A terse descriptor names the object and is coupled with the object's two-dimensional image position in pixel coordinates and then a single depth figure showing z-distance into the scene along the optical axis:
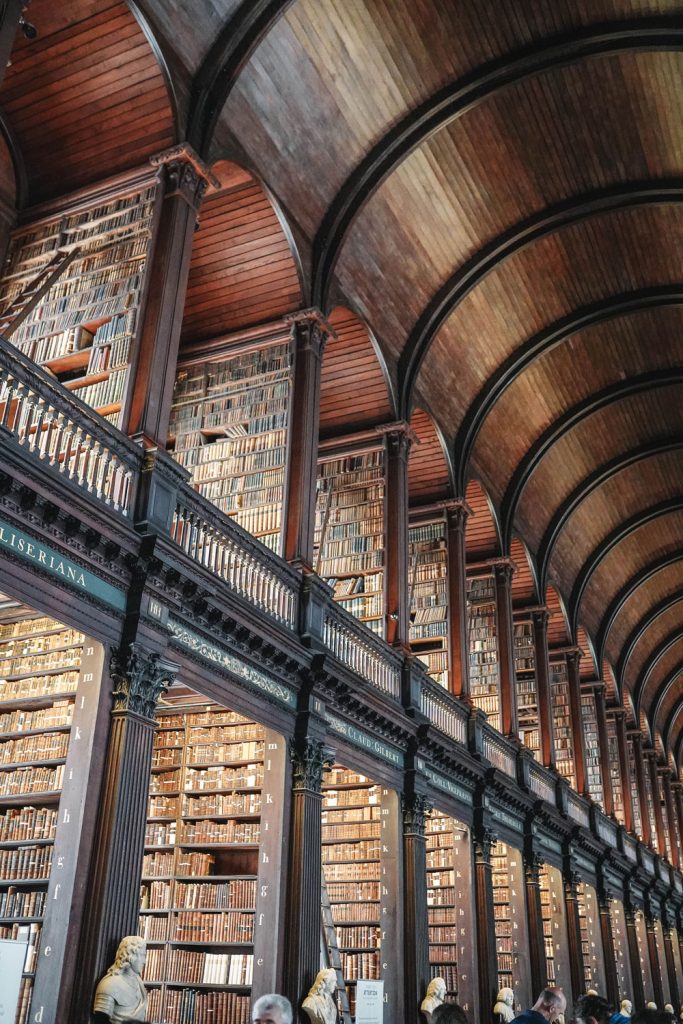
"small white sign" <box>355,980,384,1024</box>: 8.05
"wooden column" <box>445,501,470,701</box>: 12.84
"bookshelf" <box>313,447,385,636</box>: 11.57
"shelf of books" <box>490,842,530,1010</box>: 13.00
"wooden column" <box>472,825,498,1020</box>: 11.30
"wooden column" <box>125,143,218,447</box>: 7.40
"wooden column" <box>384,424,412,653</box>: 11.12
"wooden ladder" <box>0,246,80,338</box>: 8.40
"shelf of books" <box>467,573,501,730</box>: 15.07
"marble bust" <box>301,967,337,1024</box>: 7.48
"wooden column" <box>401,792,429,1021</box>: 9.56
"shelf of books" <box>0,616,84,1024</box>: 6.70
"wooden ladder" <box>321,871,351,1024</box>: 8.48
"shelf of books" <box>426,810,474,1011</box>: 11.38
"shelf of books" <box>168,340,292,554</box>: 9.62
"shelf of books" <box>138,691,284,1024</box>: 7.82
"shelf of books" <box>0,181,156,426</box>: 7.82
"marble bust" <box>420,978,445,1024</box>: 9.32
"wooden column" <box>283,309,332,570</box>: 9.18
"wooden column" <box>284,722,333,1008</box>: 7.67
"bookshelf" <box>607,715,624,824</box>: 21.38
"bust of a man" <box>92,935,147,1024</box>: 5.62
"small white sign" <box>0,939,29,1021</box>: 4.55
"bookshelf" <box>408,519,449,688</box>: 13.27
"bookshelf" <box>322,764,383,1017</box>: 10.00
